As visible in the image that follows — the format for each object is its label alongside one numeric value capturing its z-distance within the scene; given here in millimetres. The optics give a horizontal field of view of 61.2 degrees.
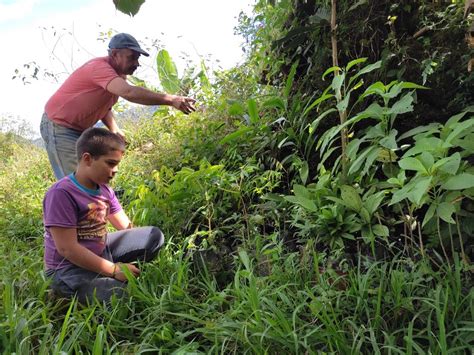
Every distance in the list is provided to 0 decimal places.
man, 2602
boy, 1856
